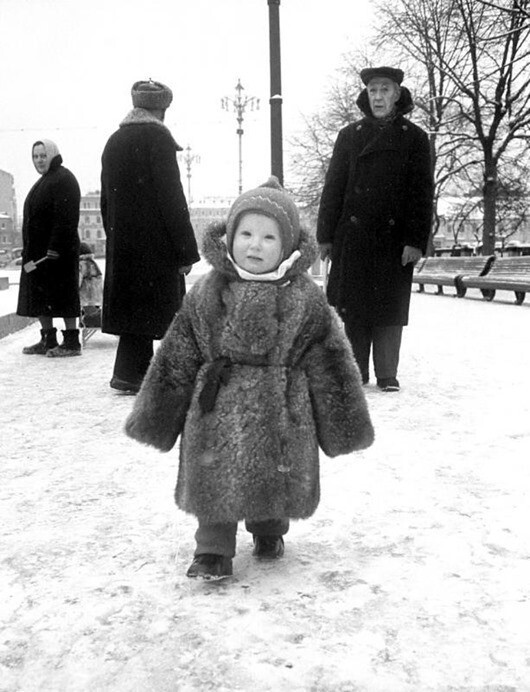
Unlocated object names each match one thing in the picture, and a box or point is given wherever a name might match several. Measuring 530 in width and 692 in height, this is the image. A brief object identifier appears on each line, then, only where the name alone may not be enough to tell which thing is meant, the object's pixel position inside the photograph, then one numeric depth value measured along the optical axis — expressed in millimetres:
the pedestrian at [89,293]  8539
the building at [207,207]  104619
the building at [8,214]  96006
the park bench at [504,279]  13867
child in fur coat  2621
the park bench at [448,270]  16691
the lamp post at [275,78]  11844
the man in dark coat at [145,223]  5574
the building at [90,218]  112438
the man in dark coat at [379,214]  5785
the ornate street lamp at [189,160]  50997
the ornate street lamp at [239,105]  36562
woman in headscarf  7586
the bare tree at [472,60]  21594
